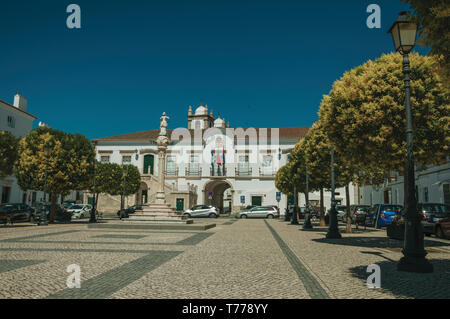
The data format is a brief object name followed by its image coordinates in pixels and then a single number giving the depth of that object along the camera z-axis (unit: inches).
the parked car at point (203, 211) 1585.8
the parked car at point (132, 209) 1475.4
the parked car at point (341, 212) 1192.8
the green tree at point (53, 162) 938.7
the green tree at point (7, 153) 1241.4
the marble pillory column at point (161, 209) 854.5
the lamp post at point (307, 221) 836.6
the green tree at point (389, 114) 462.9
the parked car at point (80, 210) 1300.4
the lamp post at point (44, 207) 861.2
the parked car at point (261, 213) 1582.2
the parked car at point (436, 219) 605.3
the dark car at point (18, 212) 941.4
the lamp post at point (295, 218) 1100.3
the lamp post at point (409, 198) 283.1
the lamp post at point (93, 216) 1020.4
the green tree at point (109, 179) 1592.0
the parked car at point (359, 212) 903.7
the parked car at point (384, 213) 837.8
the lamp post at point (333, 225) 585.3
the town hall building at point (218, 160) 1993.1
